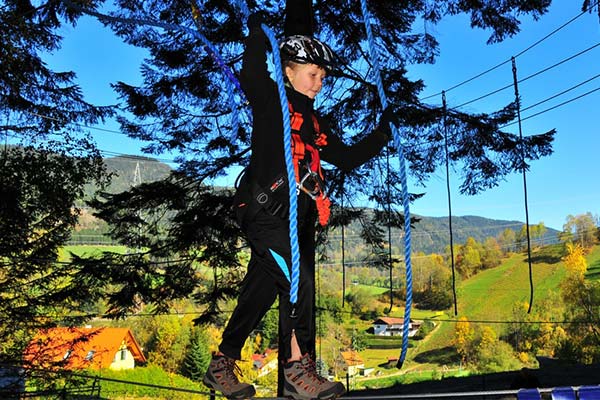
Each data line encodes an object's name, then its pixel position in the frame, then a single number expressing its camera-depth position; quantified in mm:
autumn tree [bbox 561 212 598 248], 107438
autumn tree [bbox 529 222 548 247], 114694
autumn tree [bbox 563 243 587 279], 83388
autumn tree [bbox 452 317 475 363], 88656
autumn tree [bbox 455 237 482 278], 116250
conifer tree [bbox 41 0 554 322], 7449
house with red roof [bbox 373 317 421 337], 97000
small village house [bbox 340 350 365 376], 82294
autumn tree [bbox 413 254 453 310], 103750
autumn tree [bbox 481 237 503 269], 120312
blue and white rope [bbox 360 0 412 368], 2409
